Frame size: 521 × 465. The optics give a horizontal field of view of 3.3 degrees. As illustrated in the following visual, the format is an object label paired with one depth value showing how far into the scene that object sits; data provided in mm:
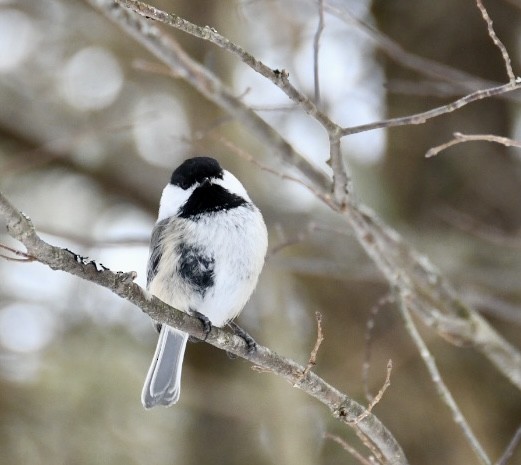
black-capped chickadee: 4094
